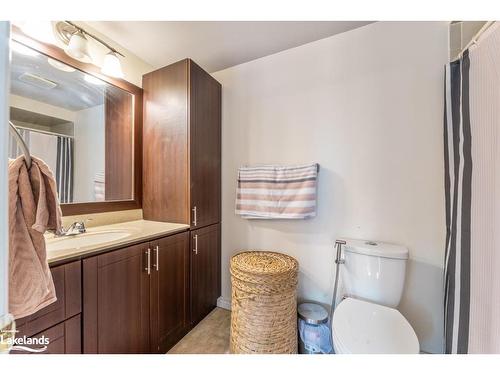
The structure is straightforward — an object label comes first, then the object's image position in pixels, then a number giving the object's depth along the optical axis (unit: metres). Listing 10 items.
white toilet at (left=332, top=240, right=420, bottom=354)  0.89
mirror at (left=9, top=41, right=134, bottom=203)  1.15
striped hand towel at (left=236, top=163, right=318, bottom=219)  1.46
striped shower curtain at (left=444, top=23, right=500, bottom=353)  0.78
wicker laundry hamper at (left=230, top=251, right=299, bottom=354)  1.19
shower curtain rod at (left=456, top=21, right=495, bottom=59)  0.87
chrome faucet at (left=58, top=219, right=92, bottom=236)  1.21
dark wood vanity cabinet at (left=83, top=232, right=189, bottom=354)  0.95
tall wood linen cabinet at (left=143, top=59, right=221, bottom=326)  1.52
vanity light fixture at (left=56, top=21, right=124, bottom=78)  1.23
